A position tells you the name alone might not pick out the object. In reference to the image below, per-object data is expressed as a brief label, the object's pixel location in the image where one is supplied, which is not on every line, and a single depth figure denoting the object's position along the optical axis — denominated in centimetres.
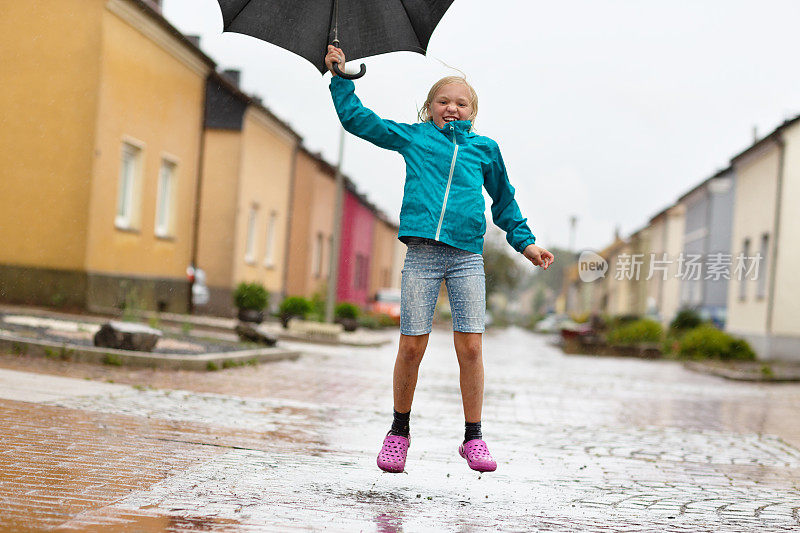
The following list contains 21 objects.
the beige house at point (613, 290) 5434
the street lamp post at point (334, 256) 2066
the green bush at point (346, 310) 2384
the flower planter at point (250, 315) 1936
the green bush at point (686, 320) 3041
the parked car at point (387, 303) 3584
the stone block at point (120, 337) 974
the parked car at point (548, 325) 6045
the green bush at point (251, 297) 1941
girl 417
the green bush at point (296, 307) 2053
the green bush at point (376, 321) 2962
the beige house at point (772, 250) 2283
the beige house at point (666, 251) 4293
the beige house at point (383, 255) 5020
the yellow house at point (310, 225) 3062
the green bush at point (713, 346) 2270
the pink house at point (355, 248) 4012
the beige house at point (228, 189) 2375
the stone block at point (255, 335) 1426
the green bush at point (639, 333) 2903
